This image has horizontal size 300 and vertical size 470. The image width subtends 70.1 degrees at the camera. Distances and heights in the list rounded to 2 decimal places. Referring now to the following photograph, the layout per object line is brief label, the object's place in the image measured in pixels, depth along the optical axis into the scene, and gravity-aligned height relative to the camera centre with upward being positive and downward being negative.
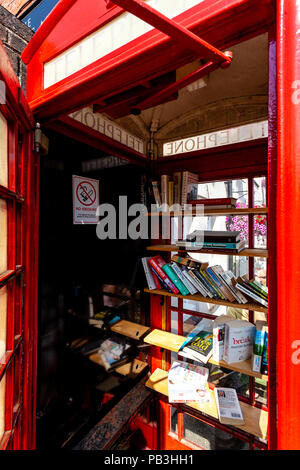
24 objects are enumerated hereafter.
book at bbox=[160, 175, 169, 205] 1.96 +0.44
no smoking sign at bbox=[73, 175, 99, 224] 1.52 +0.26
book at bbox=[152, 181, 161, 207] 2.02 +0.40
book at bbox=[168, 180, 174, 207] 1.97 +0.37
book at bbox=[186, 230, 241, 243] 1.62 -0.01
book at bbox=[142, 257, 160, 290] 2.01 -0.38
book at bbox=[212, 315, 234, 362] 1.63 -0.81
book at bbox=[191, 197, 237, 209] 1.68 +0.26
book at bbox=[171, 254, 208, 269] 1.81 -0.24
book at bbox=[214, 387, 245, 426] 1.64 -1.41
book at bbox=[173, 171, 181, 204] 1.91 +0.44
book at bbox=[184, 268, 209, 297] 1.74 -0.39
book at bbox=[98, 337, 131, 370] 1.75 -1.01
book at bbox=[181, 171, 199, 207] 1.87 +0.43
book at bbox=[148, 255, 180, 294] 1.90 -0.32
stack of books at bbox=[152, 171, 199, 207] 1.89 +0.42
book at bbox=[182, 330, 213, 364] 1.67 -0.92
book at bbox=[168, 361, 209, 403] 1.69 -1.26
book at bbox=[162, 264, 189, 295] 1.84 -0.39
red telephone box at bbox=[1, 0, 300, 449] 0.54 +0.60
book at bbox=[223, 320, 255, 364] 1.57 -0.79
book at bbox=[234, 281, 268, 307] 1.51 -0.43
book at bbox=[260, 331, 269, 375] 1.49 -0.88
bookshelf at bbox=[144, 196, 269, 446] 1.55 -0.97
